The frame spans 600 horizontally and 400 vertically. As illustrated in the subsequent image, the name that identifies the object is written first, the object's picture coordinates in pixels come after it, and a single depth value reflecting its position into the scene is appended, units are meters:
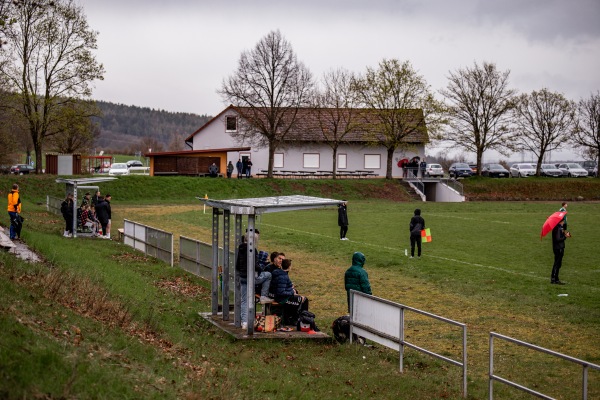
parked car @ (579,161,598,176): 87.00
